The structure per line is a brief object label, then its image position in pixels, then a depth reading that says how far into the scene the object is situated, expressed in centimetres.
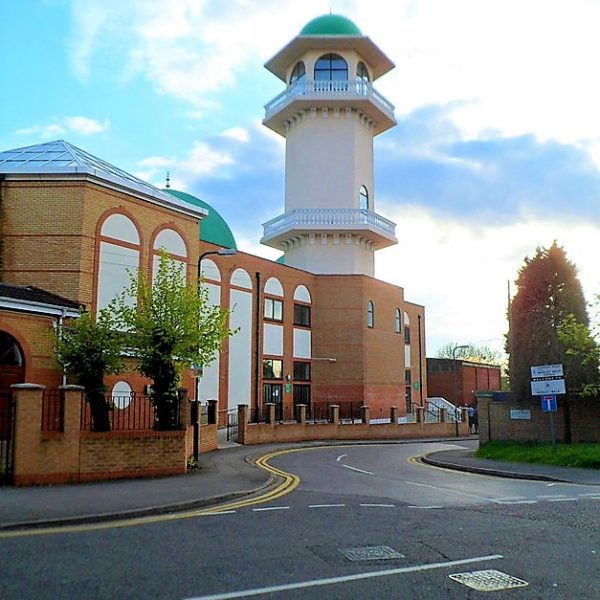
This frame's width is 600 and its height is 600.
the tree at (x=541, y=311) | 2267
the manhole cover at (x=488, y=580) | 603
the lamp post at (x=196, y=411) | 1830
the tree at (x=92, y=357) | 1576
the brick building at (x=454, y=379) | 5528
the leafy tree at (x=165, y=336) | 1589
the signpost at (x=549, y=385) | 1928
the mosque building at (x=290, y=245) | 2180
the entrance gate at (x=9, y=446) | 1273
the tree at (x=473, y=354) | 8401
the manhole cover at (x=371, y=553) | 707
